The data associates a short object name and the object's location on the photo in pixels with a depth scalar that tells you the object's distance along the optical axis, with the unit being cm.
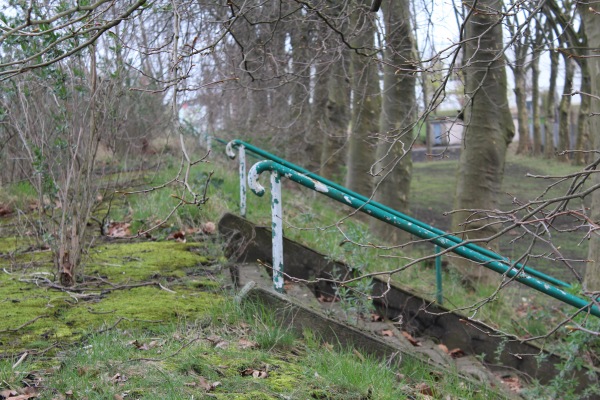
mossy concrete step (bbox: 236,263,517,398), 471
